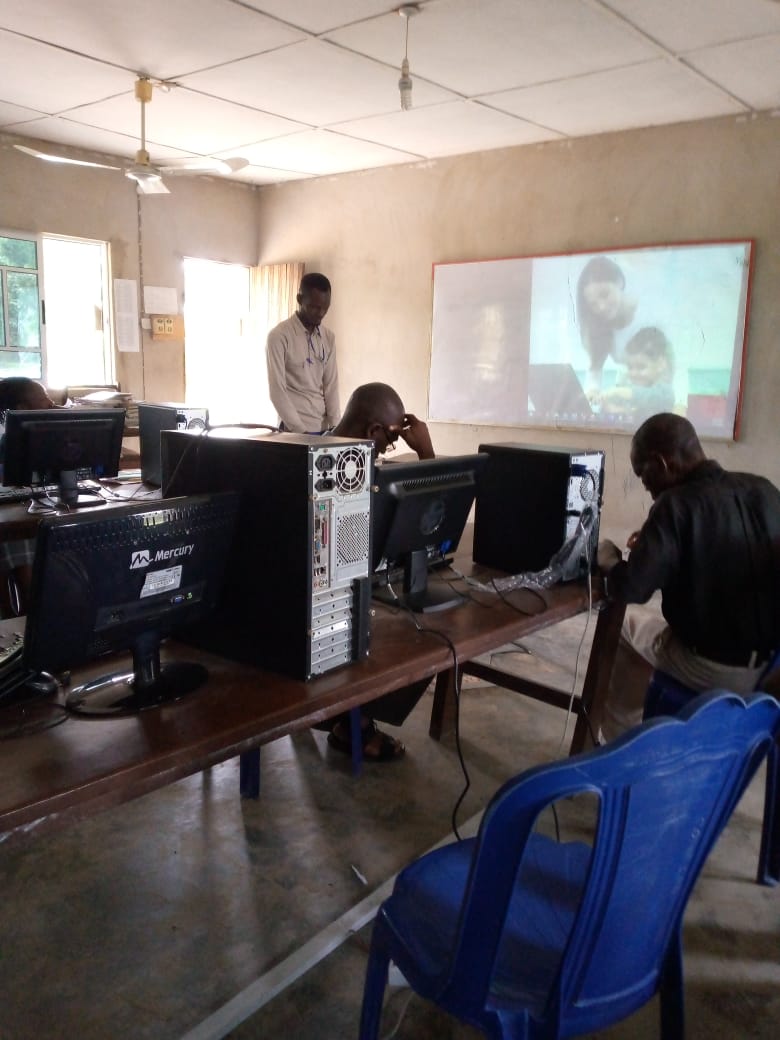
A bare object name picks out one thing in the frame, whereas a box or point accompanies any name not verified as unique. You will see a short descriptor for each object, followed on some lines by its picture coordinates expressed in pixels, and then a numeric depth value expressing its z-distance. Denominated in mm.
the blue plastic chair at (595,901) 891
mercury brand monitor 1157
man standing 4293
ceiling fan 3645
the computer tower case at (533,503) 2148
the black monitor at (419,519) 1732
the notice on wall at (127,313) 5449
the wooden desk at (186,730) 1031
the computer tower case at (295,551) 1365
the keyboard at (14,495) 3090
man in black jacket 1946
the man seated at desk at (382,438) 2312
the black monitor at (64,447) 2797
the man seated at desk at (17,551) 2904
